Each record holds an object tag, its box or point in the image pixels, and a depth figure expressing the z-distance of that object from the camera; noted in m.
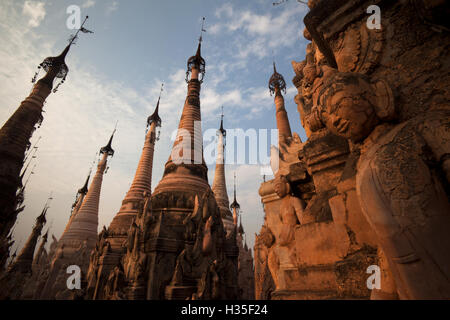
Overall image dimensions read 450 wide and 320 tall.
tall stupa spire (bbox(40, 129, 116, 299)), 15.91
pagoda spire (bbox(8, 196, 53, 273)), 18.61
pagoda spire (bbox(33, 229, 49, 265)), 27.55
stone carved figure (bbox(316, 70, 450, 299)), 1.23
